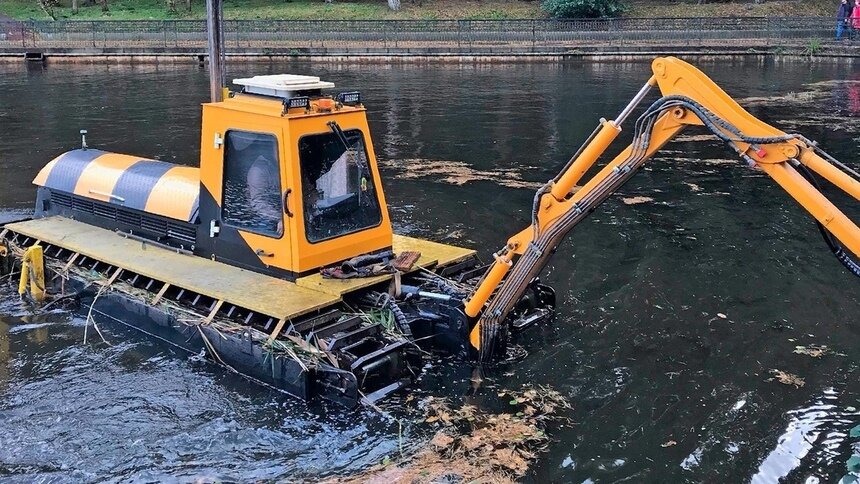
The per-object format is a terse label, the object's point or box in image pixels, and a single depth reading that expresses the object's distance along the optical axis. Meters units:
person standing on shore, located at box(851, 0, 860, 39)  38.41
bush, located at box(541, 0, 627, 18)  41.50
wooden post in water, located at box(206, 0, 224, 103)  10.89
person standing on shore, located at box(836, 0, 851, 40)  38.50
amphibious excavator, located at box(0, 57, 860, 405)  7.26
